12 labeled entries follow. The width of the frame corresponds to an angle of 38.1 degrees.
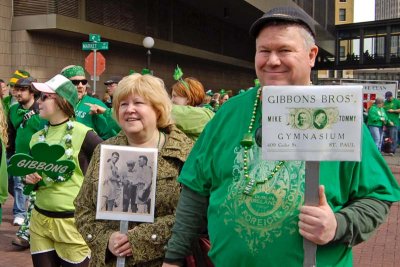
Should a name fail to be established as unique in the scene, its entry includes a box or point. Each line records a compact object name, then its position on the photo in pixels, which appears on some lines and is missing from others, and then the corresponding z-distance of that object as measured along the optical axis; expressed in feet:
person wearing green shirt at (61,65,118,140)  20.71
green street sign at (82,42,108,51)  44.70
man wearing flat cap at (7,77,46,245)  22.50
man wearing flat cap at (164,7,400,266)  7.00
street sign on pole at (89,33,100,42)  46.21
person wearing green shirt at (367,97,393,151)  57.08
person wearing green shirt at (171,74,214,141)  15.05
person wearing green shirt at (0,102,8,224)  12.90
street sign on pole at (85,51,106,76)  52.97
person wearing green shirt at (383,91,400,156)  59.82
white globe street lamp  67.00
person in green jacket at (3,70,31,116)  27.50
